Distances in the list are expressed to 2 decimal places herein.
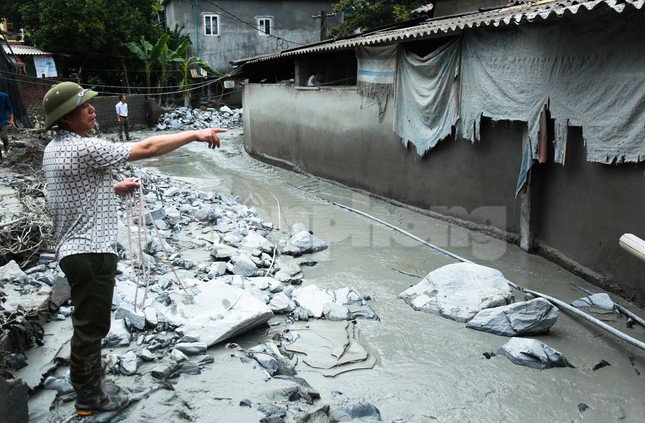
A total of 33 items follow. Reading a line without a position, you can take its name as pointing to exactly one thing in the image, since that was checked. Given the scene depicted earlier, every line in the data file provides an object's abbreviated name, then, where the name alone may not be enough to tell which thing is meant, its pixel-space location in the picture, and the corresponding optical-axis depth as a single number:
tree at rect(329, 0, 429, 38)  16.86
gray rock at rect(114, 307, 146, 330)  4.26
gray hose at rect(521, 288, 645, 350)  4.34
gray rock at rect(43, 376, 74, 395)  3.41
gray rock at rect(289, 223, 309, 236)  7.93
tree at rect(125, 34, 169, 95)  22.67
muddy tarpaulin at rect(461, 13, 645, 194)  5.29
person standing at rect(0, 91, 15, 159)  11.17
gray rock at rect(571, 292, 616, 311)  5.44
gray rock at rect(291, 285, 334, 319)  5.15
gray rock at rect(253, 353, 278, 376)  3.91
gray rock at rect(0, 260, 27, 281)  4.66
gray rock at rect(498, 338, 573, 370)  4.40
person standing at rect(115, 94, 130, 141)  18.45
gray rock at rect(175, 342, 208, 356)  4.00
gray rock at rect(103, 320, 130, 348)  4.02
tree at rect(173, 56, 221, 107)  24.66
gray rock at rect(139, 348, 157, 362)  3.85
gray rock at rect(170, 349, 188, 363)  3.84
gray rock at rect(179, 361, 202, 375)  3.77
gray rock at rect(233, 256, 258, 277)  6.01
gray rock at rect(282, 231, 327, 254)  7.23
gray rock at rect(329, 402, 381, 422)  3.49
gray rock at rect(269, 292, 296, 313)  5.07
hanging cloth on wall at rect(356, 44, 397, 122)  9.93
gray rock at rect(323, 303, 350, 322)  5.11
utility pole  19.39
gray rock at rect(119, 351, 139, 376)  3.68
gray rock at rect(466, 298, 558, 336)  4.84
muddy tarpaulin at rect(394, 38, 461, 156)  8.29
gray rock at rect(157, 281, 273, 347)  4.22
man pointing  2.94
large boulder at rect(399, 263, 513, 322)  5.22
